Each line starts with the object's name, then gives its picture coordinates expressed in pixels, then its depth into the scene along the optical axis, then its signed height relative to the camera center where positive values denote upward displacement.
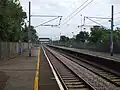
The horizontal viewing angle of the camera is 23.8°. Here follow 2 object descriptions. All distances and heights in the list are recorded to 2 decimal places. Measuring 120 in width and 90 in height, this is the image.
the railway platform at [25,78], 13.09 -2.22
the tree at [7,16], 32.42 +2.90
